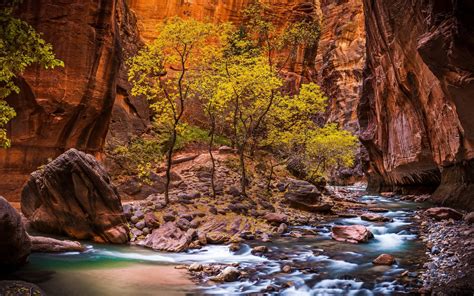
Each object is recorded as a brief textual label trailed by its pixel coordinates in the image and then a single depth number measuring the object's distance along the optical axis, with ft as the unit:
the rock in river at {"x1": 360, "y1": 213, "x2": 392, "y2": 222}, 63.71
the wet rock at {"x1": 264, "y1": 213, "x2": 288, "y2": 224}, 56.58
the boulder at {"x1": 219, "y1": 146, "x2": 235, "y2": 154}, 87.11
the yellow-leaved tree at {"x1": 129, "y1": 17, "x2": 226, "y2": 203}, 54.24
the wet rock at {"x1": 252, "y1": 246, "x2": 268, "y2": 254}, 41.63
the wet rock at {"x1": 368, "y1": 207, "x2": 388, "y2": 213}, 75.11
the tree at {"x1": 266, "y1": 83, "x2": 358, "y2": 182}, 75.87
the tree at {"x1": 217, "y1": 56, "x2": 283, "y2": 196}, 62.13
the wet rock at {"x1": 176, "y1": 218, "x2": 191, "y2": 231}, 48.49
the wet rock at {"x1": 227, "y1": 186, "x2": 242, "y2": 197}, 65.87
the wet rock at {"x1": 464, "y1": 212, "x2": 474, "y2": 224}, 49.34
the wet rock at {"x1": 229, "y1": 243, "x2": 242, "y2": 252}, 42.73
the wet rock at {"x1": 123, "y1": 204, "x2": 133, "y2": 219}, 50.75
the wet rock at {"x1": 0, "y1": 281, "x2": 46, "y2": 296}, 23.31
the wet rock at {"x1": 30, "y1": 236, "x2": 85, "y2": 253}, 37.32
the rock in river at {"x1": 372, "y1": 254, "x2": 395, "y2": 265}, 37.05
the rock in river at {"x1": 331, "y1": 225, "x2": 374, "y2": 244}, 48.40
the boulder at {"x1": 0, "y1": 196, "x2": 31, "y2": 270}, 28.89
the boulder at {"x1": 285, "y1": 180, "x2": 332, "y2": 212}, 67.15
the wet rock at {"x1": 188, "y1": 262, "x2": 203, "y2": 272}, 34.60
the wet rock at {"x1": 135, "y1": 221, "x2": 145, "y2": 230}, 48.24
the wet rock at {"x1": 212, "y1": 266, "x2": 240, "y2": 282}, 31.81
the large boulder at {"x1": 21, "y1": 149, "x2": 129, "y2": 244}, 43.42
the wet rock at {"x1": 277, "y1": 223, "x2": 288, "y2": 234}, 52.80
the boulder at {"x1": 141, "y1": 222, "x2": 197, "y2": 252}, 42.85
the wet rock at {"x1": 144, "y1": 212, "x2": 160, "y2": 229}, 48.34
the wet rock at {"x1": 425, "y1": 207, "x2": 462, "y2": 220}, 56.65
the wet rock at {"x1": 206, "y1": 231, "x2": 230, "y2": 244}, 46.14
